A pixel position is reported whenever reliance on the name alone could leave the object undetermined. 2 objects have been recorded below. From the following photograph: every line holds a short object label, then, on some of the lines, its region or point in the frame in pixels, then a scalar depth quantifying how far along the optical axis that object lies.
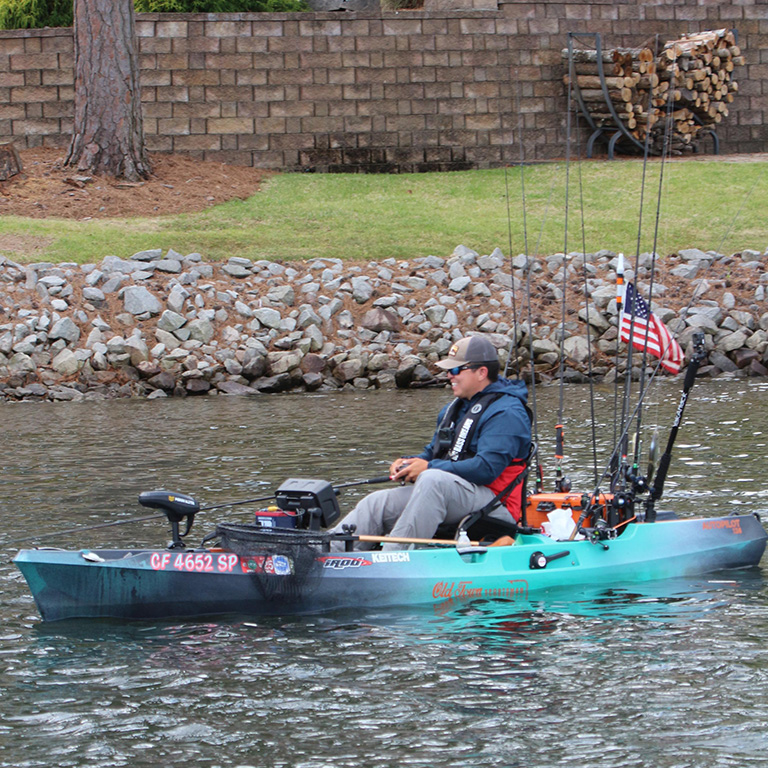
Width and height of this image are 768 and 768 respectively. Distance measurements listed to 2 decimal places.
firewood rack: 41.50
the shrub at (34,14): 52.62
